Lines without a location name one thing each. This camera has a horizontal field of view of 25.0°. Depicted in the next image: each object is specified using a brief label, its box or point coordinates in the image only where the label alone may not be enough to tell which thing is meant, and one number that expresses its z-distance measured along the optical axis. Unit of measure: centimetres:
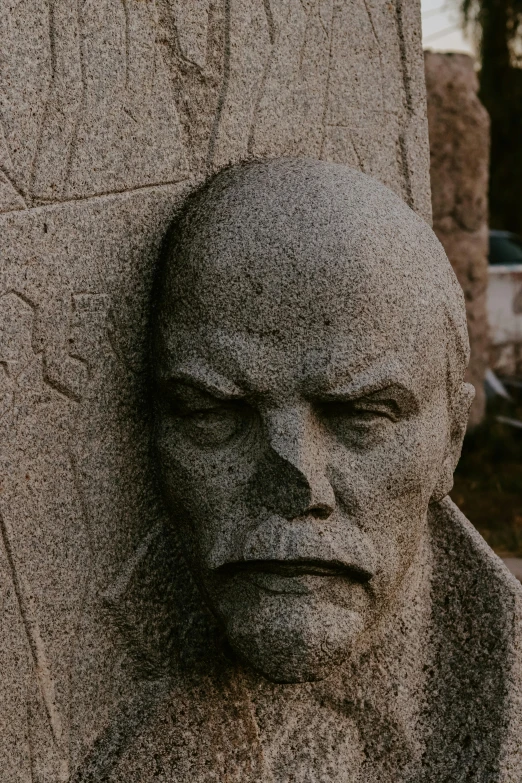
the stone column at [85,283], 224
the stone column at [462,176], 658
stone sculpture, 225
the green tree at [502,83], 1490
